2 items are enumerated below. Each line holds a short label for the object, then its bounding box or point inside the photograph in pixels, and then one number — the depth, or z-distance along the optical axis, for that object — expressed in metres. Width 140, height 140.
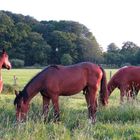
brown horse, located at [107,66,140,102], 12.77
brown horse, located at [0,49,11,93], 12.59
